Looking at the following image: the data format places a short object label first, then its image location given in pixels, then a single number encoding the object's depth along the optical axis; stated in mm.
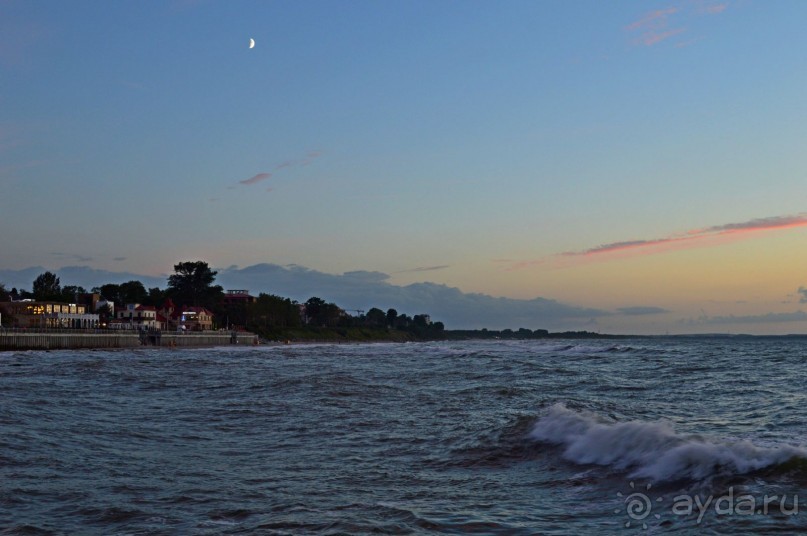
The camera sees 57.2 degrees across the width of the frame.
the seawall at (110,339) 79544
